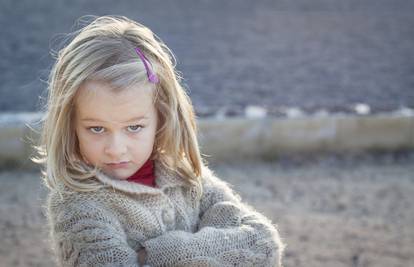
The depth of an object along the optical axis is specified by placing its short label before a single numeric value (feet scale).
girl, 6.33
